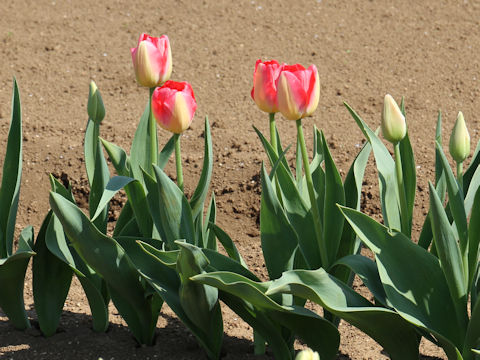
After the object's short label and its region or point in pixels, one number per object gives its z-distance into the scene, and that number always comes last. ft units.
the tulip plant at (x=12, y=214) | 12.91
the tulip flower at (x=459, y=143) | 12.48
